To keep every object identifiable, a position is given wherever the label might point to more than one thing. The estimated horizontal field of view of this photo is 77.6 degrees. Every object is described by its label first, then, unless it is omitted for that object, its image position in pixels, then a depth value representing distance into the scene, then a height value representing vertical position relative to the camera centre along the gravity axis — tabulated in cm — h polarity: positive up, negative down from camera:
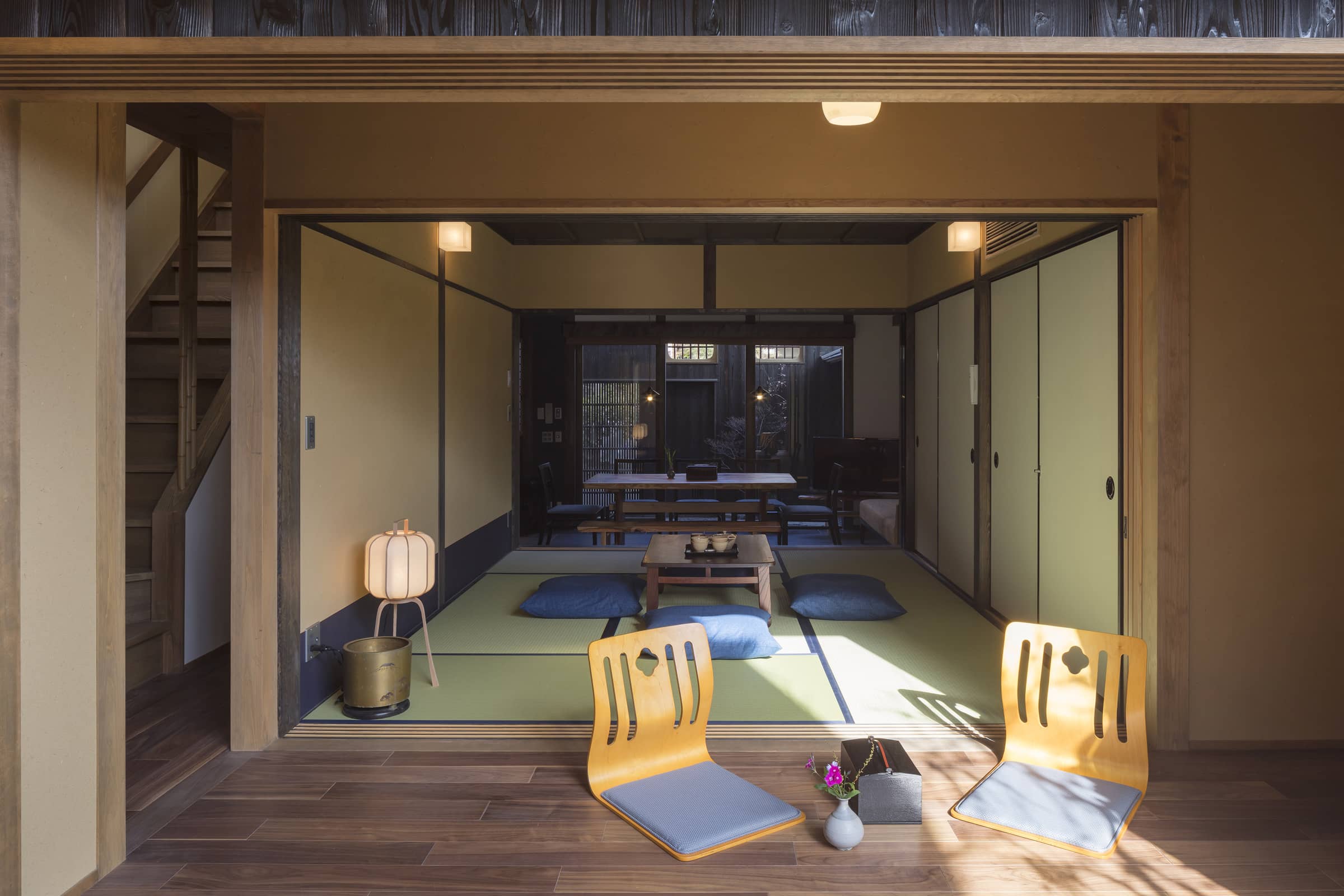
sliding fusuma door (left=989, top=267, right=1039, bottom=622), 439 +1
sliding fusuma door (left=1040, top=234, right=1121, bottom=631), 344 +5
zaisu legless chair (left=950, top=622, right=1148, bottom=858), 242 -98
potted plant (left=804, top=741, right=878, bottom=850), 232 -104
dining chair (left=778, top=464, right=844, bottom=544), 747 -57
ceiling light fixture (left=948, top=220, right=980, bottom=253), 500 +128
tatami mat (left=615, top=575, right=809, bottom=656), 443 -93
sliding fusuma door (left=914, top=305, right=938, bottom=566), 624 +11
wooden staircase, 397 +11
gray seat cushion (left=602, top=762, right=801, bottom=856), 237 -108
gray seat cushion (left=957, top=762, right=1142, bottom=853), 236 -107
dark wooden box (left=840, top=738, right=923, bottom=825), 247 -103
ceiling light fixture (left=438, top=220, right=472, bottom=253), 501 +130
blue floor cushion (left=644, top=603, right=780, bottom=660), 401 -88
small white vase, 232 -106
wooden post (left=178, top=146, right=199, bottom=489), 411 +65
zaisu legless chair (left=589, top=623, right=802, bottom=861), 244 -103
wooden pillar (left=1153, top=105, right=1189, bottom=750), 298 +21
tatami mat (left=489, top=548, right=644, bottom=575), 622 -88
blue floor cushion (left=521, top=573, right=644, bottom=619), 480 -88
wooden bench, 622 -59
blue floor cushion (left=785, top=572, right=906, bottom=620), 472 -87
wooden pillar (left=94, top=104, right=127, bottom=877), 213 -7
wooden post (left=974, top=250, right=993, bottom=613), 503 +2
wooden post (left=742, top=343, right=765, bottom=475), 934 +37
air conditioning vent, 430 +117
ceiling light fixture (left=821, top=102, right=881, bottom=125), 271 +110
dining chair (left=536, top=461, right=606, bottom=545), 735 -55
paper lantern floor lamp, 348 -49
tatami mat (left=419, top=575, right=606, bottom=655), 426 -98
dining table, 659 -30
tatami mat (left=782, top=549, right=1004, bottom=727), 339 -102
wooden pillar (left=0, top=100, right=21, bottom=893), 182 -11
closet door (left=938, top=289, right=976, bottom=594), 535 +3
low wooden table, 469 -64
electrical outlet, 333 -76
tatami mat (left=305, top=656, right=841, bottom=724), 333 -104
